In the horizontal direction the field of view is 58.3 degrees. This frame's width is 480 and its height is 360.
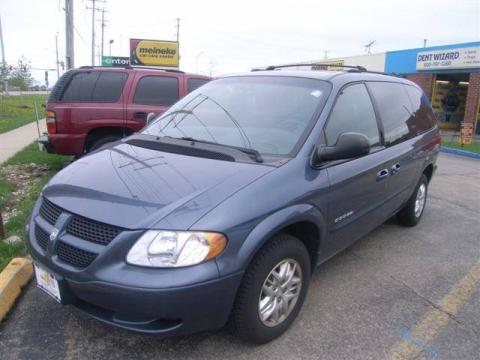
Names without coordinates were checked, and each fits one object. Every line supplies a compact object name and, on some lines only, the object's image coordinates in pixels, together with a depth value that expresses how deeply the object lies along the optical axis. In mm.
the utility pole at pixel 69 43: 15242
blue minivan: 2271
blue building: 17344
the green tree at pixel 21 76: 28719
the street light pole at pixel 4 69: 22175
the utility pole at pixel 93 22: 46622
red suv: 6668
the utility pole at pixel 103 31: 65125
